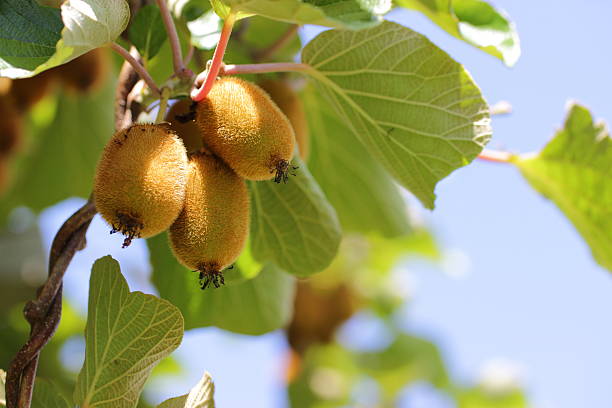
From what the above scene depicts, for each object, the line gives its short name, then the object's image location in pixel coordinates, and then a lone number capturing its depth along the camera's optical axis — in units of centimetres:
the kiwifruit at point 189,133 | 101
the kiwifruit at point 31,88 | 129
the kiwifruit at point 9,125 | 132
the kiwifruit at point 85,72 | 128
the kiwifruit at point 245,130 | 97
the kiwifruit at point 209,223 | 96
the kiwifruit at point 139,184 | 94
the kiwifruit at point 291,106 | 114
